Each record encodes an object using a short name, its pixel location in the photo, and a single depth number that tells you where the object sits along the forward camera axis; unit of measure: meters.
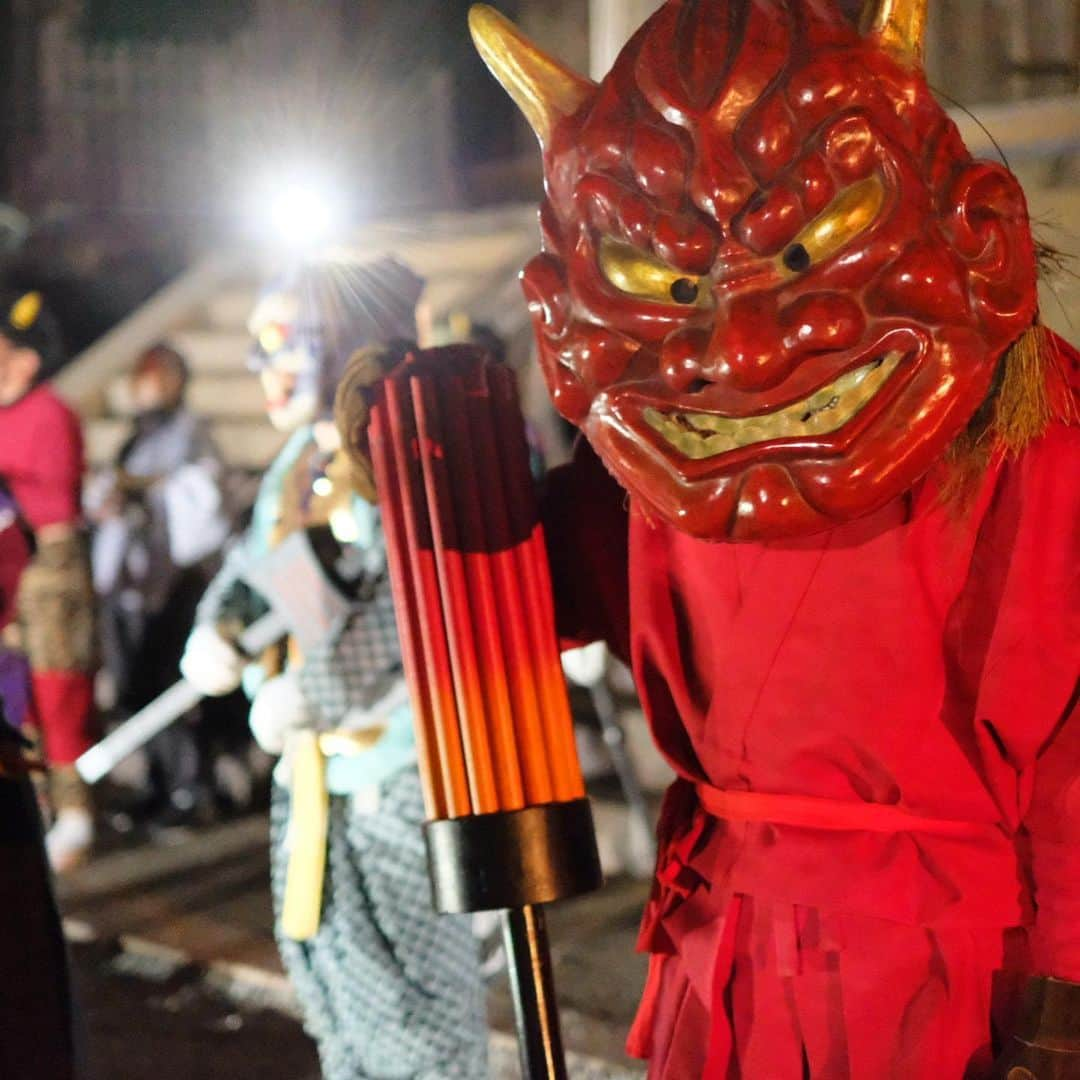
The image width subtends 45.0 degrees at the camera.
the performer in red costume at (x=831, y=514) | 1.22
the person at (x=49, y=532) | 4.29
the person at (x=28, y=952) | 1.94
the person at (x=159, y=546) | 5.31
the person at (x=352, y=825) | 2.27
